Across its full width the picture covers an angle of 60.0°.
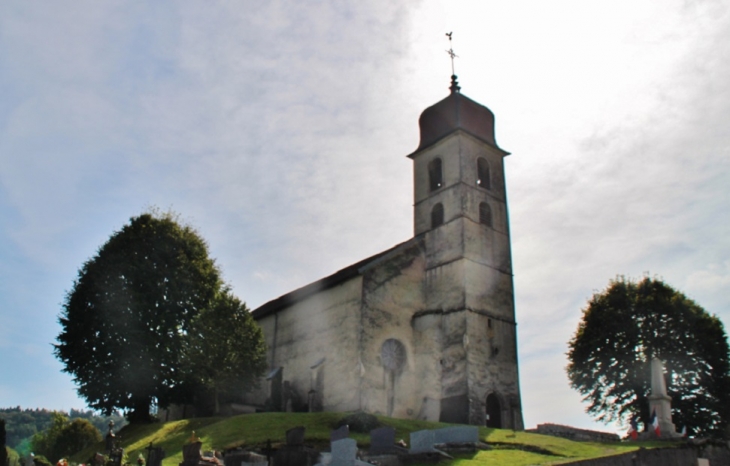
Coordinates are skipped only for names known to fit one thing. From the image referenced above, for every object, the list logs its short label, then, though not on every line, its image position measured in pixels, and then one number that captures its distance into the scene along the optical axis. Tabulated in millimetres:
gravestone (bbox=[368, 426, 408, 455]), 18797
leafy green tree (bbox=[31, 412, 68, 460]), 58091
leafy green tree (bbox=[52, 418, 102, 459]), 56812
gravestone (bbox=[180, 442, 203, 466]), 16389
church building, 31625
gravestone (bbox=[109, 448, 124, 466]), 18016
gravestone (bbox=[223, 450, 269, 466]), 17062
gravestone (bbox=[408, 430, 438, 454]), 18609
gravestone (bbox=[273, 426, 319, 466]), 16969
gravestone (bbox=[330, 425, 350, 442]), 19875
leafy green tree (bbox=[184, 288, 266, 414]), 31375
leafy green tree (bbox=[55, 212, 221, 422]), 31328
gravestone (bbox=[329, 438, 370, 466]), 15508
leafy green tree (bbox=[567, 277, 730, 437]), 33688
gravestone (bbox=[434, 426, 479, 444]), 20500
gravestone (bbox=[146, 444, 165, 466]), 17234
